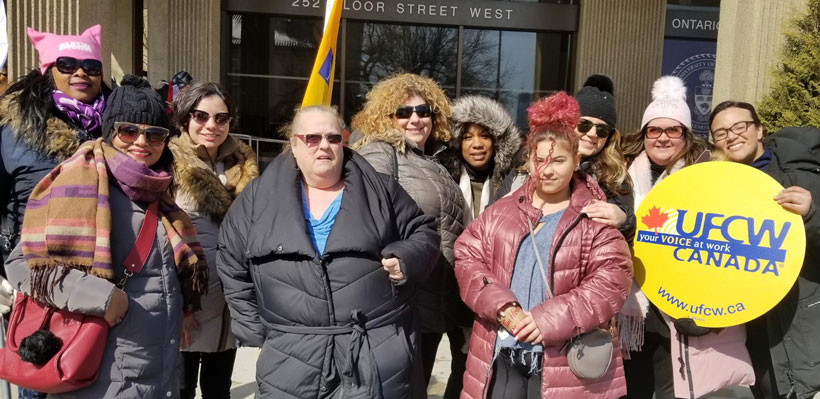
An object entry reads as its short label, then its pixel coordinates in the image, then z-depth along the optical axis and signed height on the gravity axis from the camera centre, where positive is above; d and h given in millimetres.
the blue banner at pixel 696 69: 9719 +1311
